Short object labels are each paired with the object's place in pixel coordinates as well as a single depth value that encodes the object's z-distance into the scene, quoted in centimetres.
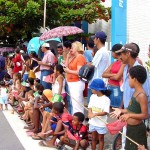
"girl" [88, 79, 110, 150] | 628
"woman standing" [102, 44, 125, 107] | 627
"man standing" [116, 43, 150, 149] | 512
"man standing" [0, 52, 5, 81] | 1470
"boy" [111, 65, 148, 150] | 445
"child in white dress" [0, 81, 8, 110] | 1112
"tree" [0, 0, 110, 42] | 1531
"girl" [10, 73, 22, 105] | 1132
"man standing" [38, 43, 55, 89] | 977
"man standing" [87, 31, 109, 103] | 714
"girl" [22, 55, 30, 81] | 1208
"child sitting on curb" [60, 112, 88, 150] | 660
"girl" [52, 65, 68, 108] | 813
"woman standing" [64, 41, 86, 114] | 782
